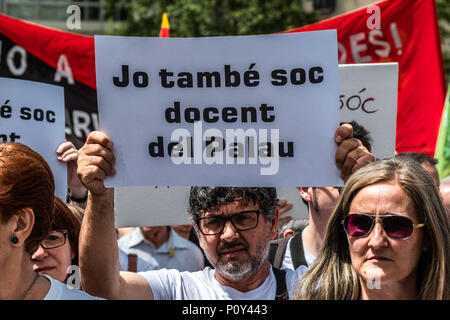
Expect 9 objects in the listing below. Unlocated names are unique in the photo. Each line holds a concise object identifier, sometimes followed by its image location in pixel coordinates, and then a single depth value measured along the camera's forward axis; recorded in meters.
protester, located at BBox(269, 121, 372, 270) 3.63
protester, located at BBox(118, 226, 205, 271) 5.71
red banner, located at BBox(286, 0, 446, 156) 5.88
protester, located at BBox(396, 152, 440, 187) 4.48
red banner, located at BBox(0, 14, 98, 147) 5.93
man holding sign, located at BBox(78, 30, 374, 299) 2.67
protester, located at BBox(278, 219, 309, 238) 4.63
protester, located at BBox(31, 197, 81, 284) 3.23
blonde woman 2.38
